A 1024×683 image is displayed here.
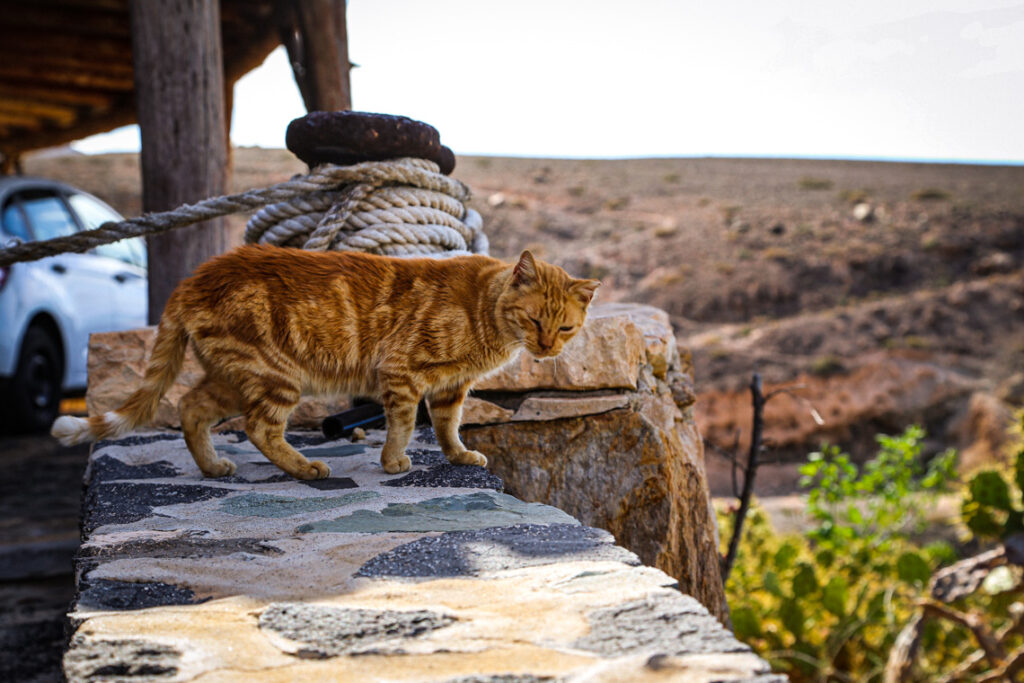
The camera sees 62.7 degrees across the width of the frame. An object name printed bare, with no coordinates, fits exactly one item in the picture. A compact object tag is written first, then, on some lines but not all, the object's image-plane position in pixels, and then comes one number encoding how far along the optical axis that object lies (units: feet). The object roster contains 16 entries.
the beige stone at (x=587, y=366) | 10.11
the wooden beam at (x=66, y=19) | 20.75
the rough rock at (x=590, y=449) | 10.10
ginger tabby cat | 7.78
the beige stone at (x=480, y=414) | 10.17
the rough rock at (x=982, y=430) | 41.88
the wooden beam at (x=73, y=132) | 28.17
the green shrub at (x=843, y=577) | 17.24
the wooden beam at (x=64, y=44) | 22.34
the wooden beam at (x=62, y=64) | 23.43
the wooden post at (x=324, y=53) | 18.01
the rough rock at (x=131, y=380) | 11.01
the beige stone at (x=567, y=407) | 10.06
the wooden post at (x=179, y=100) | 13.83
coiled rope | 9.62
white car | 19.83
